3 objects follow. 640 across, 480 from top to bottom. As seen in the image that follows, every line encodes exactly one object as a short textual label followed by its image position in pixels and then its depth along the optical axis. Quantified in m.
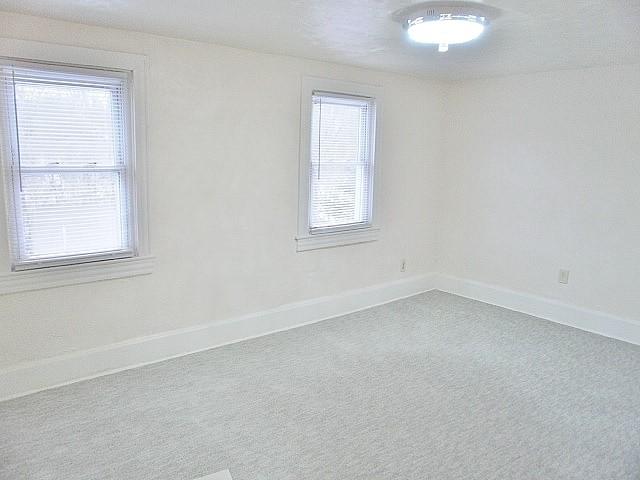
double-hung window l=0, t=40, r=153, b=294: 2.70
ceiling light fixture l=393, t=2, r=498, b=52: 2.31
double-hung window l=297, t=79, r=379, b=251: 3.97
